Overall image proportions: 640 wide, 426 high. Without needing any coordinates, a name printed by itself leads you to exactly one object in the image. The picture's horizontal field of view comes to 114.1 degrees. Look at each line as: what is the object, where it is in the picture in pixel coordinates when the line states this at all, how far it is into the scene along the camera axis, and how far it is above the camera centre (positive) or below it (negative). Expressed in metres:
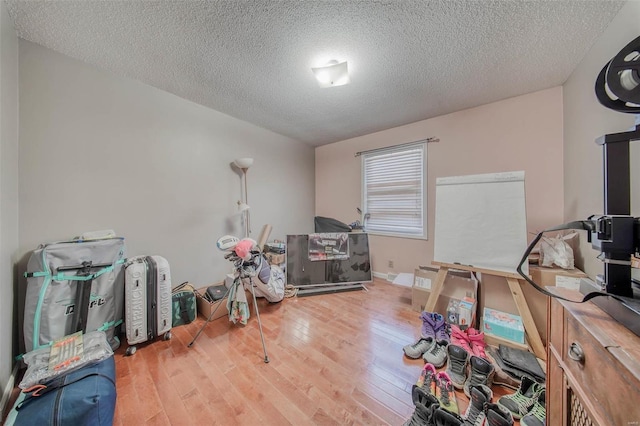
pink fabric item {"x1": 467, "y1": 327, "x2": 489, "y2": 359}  1.55 -1.00
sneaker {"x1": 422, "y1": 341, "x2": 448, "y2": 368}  1.50 -1.05
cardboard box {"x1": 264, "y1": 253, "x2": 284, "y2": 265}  2.98 -0.65
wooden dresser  0.49 -0.44
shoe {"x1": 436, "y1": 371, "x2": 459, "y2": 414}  1.18 -1.07
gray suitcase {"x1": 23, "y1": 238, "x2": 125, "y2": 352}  1.37 -0.56
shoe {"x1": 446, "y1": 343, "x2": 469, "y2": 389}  1.35 -1.03
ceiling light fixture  1.72 +1.20
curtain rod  2.82 +1.03
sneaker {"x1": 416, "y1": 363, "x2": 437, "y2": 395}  1.28 -1.06
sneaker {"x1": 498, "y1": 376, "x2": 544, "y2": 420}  1.14 -1.07
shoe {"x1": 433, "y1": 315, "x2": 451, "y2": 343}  1.76 -1.02
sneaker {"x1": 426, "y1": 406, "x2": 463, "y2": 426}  1.00 -1.00
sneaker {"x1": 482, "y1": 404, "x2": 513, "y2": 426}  1.01 -1.01
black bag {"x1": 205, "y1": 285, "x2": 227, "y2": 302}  2.20 -0.87
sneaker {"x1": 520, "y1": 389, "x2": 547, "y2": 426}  1.03 -1.04
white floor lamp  2.66 +0.20
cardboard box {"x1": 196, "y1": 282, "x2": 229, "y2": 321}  2.08 -0.97
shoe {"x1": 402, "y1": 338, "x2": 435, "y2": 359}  1.59 -1.06
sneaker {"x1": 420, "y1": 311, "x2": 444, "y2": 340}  1.81 -0.97
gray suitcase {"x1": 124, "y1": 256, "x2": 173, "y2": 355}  1.66 -0.72
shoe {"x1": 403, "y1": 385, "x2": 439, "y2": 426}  1.07 -1.03
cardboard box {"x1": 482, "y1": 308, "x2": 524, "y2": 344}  1.63 -0.90
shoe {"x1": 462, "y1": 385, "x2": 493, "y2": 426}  1.09 -1.05
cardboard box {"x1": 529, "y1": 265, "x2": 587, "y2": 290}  1.58 -0.48
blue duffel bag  0.97 -0.94
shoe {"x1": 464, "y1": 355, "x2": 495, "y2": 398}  1.30 -1.02
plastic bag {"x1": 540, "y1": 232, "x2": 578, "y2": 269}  1.69 -0.31
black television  2.86 -0.73
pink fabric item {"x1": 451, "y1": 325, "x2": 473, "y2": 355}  1.62 -1.00
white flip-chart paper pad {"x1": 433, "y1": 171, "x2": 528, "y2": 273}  1.70 -0.06
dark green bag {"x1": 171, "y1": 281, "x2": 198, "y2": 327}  2.02 -0.92
